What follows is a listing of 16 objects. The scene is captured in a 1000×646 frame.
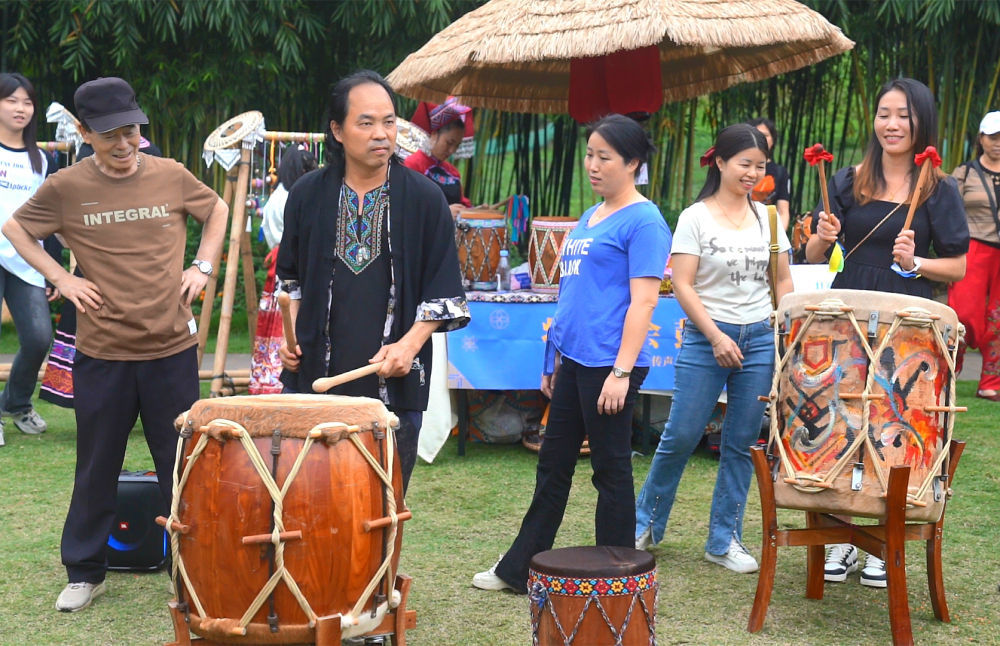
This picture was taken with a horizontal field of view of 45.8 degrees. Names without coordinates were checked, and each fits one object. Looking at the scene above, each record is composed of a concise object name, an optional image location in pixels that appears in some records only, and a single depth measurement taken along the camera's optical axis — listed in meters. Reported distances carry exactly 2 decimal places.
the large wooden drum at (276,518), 2.77
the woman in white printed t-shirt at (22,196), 5.84
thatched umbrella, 5.57
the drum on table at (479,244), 6.12
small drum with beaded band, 3.05
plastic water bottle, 6.24
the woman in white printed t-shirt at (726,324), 4.10
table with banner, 5.88
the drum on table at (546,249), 5.96
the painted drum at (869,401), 3.41
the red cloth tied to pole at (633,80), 6.10
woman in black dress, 3.94
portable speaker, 4.17
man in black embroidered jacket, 3.33
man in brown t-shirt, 3.84
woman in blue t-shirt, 3.71
